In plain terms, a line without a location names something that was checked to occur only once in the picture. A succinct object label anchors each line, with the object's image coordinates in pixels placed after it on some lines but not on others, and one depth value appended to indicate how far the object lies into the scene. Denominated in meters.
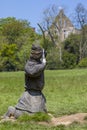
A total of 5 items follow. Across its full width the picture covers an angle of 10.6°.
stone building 81.25
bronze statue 11.98
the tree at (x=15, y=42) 65.88
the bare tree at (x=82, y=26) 80.21
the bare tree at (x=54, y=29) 78.73
